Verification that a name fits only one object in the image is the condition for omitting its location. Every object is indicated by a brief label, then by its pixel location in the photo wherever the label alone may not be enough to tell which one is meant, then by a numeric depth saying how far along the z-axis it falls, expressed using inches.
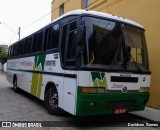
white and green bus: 130.5
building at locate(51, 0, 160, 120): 198.2
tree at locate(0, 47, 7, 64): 1038.3
